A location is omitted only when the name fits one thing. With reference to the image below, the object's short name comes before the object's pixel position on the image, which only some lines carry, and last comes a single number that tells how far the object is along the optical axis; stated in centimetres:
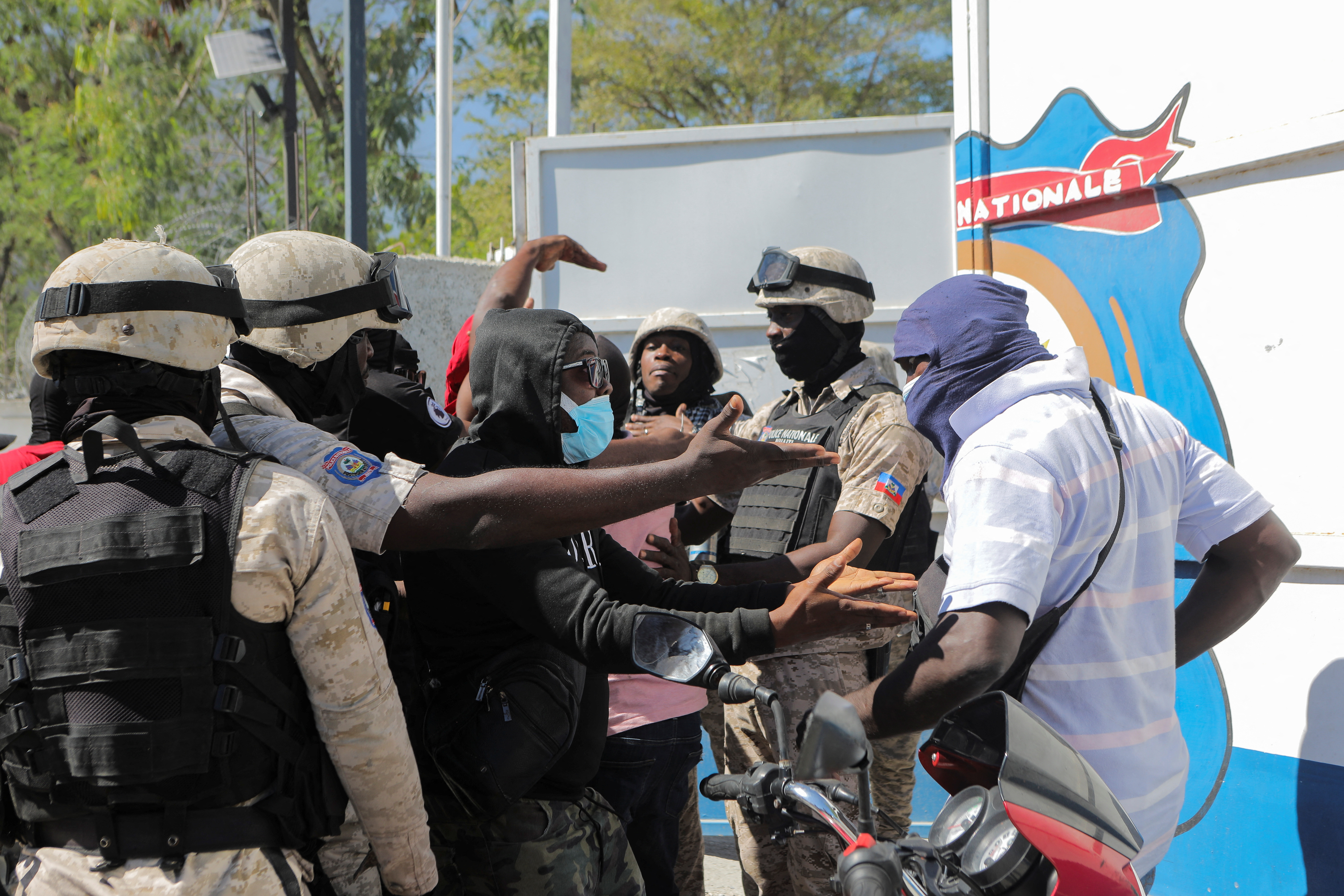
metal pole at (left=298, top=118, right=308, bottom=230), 1063
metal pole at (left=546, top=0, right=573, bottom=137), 884
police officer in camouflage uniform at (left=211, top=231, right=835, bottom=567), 195
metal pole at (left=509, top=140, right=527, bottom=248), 616
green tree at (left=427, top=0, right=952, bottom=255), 2348
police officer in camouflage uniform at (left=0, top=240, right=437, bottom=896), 162
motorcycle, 131
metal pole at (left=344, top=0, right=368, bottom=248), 955
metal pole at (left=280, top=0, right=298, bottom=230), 1130
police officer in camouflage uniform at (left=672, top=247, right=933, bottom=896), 334
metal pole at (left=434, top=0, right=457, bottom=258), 1134
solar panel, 1157
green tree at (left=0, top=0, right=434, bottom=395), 1877
